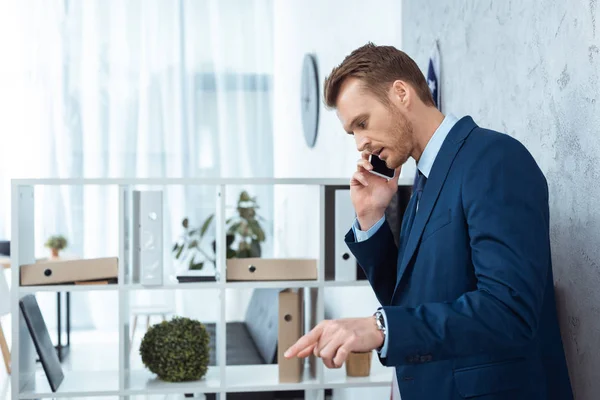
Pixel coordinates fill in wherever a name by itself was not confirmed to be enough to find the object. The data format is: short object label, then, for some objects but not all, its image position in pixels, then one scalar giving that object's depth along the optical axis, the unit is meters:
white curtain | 6.61
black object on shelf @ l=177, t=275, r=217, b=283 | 2.88
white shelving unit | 2.74
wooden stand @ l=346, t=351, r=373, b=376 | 2.95
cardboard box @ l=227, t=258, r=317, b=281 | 2.85
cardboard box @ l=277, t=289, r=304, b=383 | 2.86
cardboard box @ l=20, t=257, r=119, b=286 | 2.77
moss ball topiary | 2.84
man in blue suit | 1.19
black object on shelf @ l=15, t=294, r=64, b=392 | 2.78
